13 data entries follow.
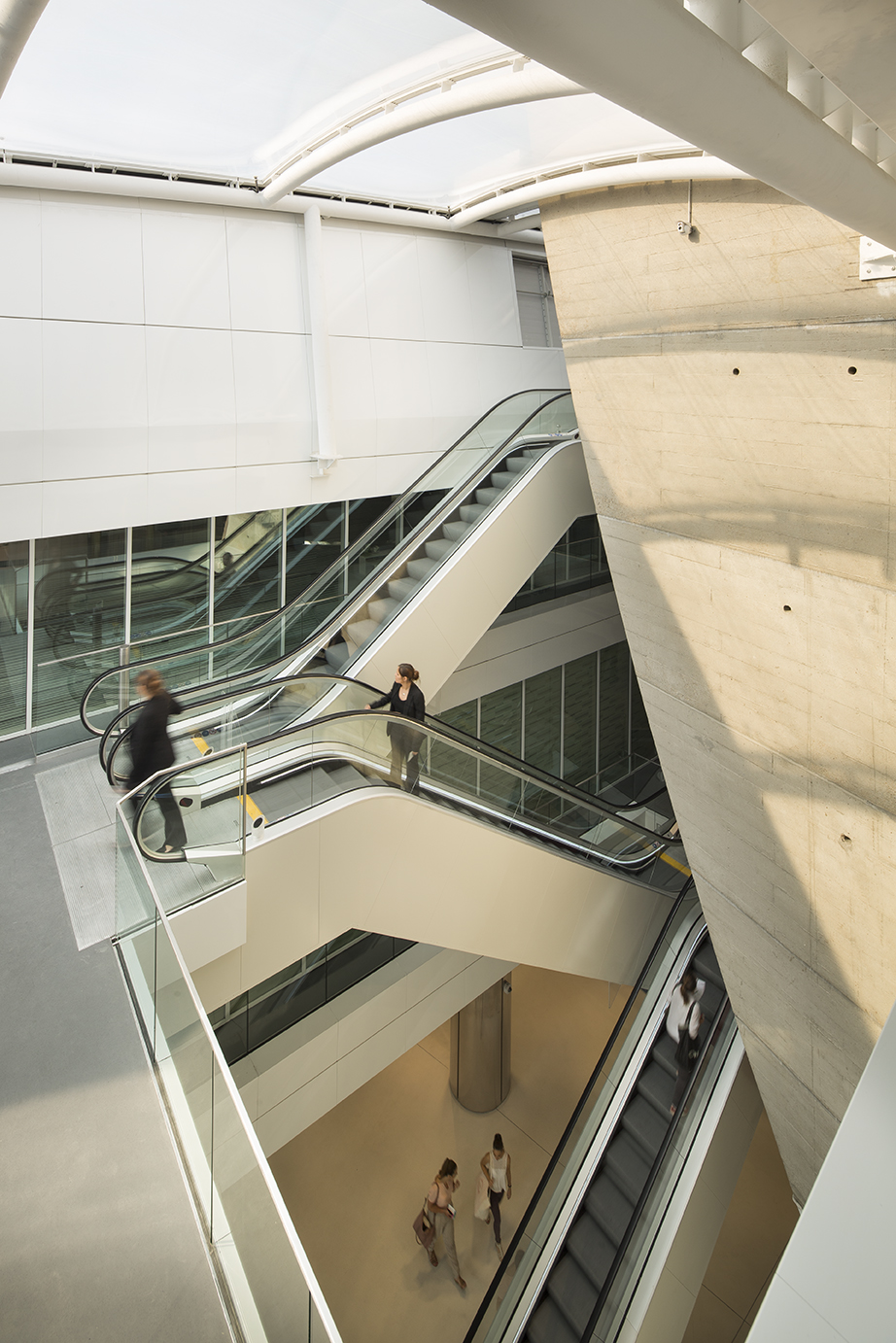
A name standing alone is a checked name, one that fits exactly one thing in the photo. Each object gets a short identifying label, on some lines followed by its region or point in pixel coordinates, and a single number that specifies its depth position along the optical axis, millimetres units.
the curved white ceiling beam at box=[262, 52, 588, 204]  6254
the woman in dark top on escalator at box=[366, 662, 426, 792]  8461
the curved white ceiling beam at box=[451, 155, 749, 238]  6461
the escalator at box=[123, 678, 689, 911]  6391
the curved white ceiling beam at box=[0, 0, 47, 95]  4133
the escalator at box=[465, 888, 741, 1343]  8484
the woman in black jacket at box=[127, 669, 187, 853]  7164
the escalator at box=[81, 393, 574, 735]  10484
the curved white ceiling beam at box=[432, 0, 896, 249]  1286
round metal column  14641
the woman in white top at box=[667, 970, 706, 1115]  10365
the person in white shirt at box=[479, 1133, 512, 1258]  12008
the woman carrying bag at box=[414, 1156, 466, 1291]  11375
